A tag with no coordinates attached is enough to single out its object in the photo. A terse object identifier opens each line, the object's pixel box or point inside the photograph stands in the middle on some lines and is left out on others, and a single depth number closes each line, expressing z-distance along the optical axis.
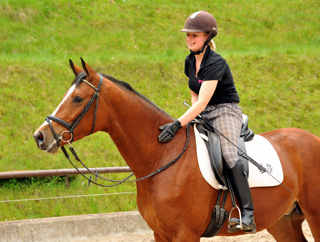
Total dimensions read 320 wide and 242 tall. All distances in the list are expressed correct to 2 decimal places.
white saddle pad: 8.22
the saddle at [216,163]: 7.99
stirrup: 8.09
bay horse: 7.29
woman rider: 7.97
